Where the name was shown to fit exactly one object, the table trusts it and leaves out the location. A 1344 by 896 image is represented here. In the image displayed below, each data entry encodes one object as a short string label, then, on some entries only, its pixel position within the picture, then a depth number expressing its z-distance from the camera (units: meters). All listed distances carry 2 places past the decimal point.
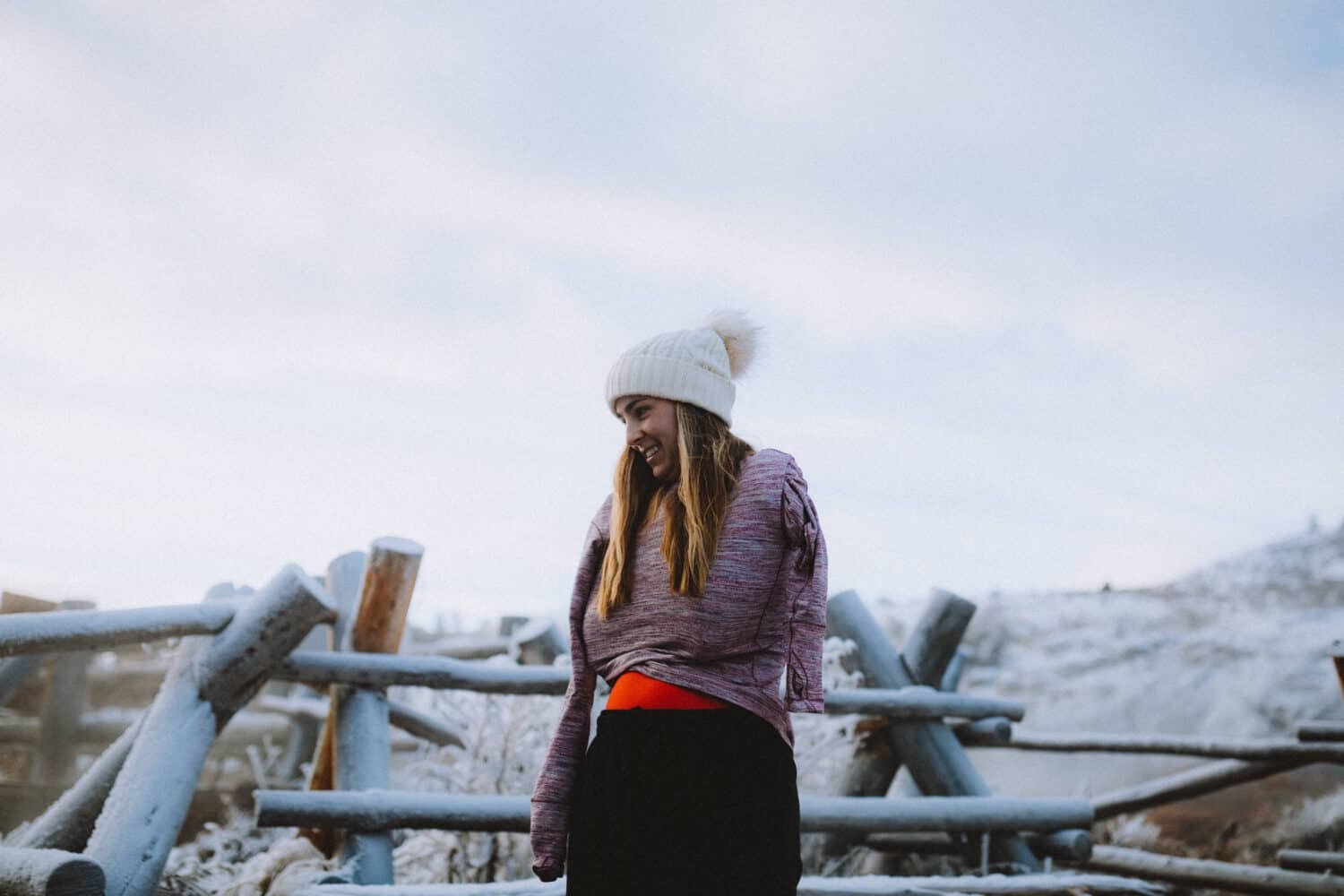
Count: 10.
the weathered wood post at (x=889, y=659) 5.96
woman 2.29
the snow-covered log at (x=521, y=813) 3.92
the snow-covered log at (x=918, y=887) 3.18
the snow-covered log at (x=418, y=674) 4.70
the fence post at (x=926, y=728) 5.54
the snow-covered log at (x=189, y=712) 3.71
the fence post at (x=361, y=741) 4.62
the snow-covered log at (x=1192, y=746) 5.70
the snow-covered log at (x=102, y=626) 3.52
